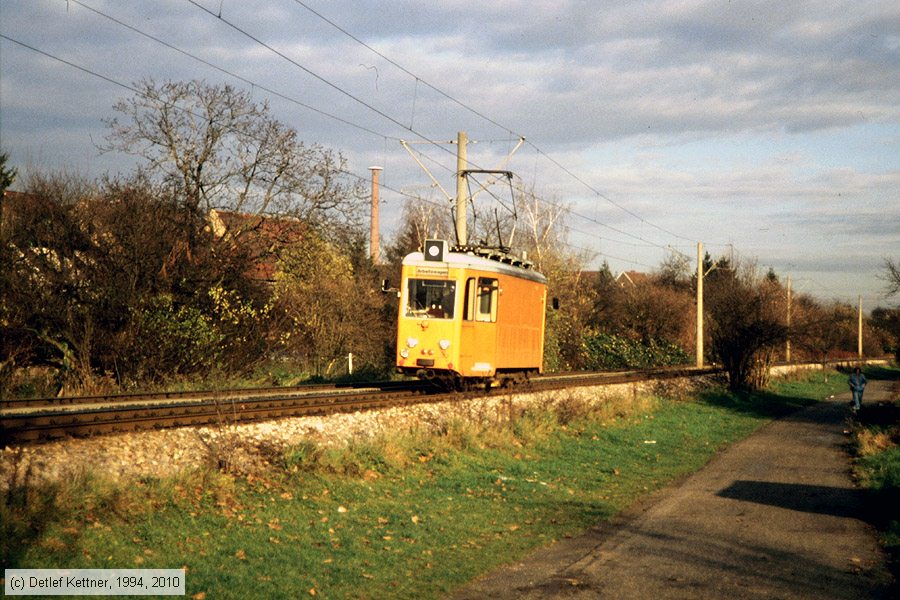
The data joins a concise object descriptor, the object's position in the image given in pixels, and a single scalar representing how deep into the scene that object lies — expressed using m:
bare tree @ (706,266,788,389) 34.28
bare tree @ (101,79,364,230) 25.42
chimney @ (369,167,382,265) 50.78
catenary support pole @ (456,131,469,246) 24.86
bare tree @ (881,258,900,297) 50.25
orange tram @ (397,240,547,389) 18.75
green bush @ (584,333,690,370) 41.00
